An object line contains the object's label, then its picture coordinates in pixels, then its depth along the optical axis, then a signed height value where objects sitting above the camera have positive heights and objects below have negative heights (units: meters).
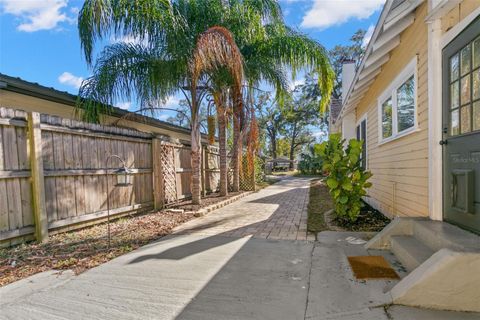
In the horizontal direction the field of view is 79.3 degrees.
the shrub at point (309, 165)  25.93 -1.65
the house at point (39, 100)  5.34 +1.19
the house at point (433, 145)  2.36 -0.02
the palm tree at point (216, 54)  6.06 +2.07
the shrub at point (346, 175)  5.29 -0.54
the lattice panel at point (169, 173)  7.36 -0.55
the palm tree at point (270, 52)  8.45 +2.86
